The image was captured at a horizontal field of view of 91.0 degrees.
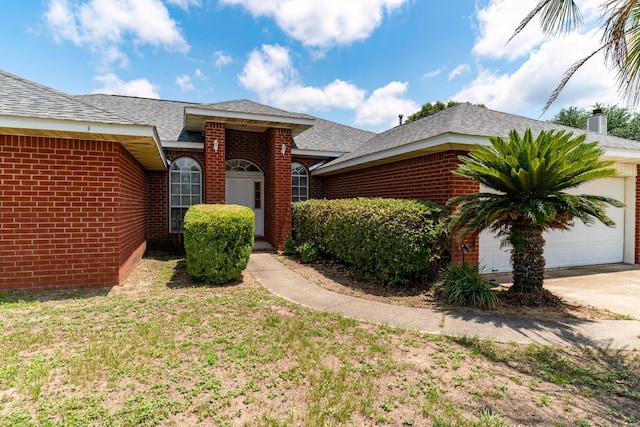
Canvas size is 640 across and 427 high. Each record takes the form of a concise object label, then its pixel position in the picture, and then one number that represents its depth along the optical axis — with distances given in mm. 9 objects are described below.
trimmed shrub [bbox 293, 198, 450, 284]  5914
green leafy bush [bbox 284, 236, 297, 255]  10422
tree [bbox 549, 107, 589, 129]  31891
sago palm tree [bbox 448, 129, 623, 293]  4875
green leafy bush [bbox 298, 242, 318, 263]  9034
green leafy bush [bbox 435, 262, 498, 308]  5230
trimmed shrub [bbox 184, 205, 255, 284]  6145
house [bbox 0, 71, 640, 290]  5484
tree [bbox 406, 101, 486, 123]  28734
